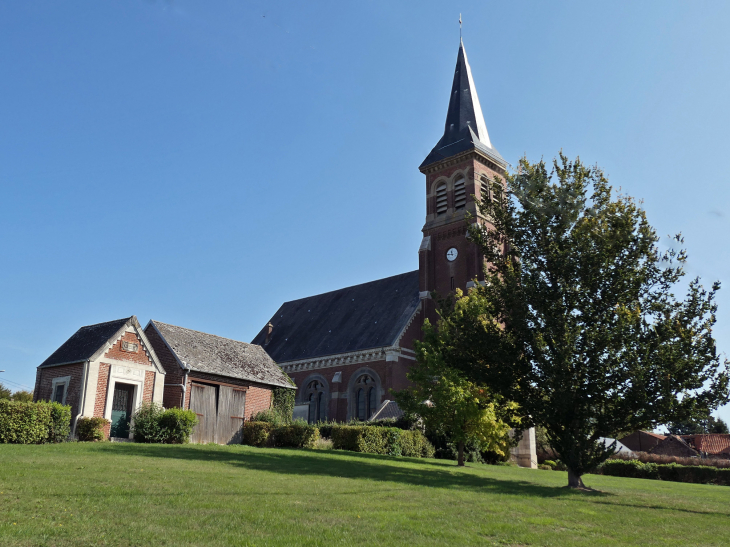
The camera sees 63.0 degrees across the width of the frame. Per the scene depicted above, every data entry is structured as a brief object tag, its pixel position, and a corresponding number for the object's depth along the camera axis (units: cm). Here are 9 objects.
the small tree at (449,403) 2373
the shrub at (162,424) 2303
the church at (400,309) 4050
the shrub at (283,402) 2977
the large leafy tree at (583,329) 1592
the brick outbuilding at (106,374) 2248
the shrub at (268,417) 2789
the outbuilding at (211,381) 2573
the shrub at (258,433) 2639
